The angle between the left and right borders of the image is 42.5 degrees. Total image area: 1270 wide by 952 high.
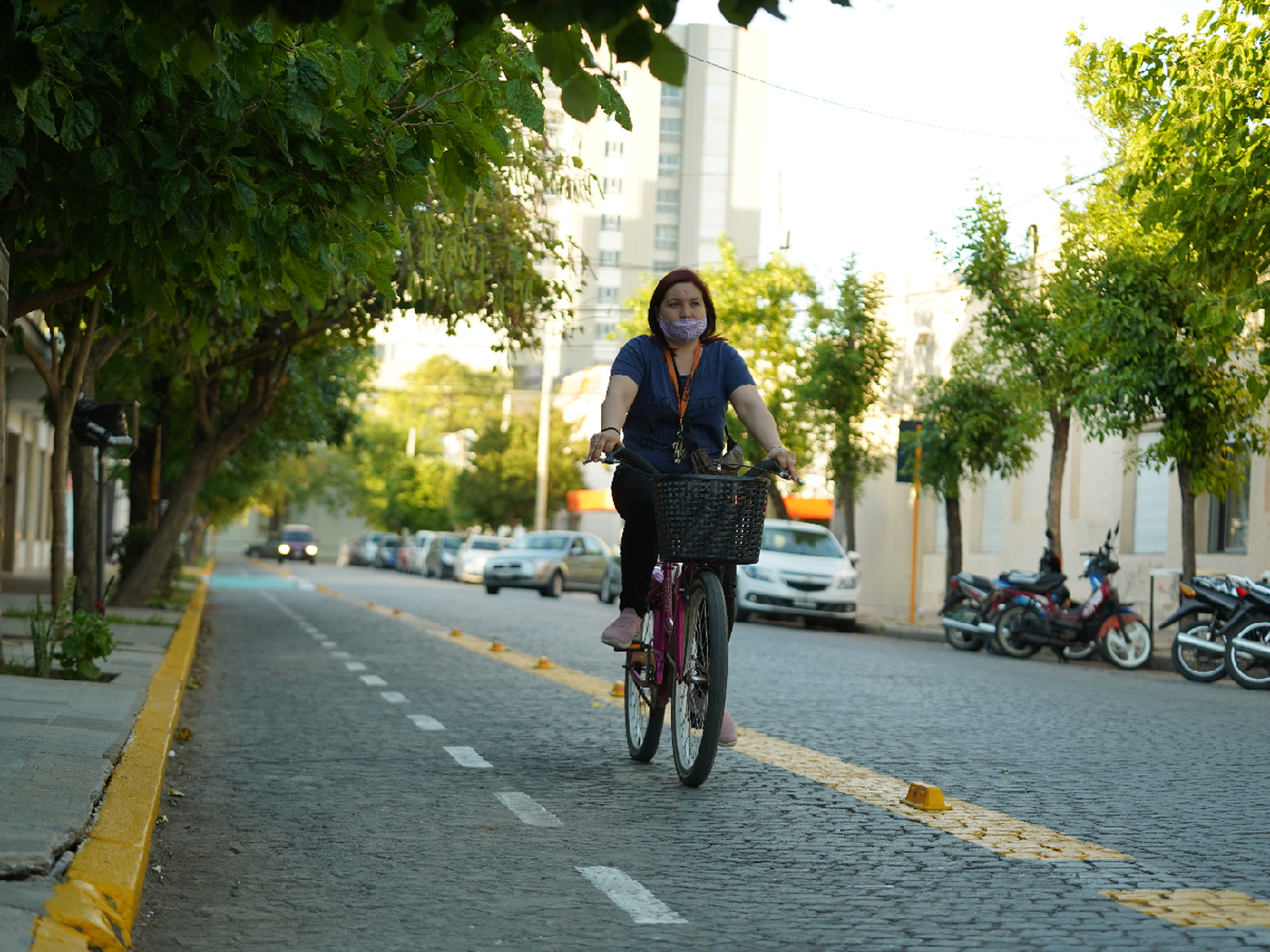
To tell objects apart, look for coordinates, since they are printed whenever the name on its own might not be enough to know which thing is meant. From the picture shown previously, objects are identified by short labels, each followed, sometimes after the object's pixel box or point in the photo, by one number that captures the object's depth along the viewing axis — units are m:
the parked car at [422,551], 59.34
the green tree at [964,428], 24.59
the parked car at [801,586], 24.66
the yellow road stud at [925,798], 6.32
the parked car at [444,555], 54.88
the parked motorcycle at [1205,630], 15.07
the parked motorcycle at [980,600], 18.91
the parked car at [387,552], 71.75
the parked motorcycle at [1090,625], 17.33
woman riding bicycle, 6.77
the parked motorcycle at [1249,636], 14.48
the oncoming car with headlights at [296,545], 81.69
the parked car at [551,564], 36.38
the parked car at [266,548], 86.38
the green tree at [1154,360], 17.86
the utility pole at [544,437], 56.69
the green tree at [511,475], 67.81
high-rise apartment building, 109.06
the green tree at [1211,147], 12.43
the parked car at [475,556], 47.03
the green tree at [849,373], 29.75
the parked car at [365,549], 78.06
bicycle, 6.22
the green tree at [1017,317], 21.17
